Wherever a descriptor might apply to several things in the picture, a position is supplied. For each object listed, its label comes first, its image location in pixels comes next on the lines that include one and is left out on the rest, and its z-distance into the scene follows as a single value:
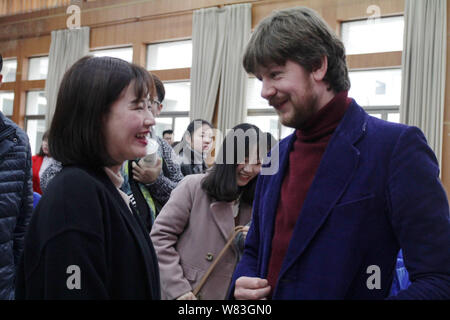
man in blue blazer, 1.10
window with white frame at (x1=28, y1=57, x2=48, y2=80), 12.01
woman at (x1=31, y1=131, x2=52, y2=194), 4.77
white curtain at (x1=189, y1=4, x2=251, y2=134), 9.04
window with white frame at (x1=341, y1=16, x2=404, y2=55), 7.97
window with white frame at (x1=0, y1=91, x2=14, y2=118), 12.34
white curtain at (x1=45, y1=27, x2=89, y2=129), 11.07
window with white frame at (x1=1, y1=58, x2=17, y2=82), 12.23
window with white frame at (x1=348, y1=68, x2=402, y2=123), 7.89
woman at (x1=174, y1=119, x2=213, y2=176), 3.91
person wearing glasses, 2.54
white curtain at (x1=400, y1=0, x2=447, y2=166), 7.32
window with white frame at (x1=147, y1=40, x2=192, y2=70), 10.10
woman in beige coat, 2.24
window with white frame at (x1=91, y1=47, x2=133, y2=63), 10.79
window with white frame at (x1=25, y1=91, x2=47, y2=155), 12.04
